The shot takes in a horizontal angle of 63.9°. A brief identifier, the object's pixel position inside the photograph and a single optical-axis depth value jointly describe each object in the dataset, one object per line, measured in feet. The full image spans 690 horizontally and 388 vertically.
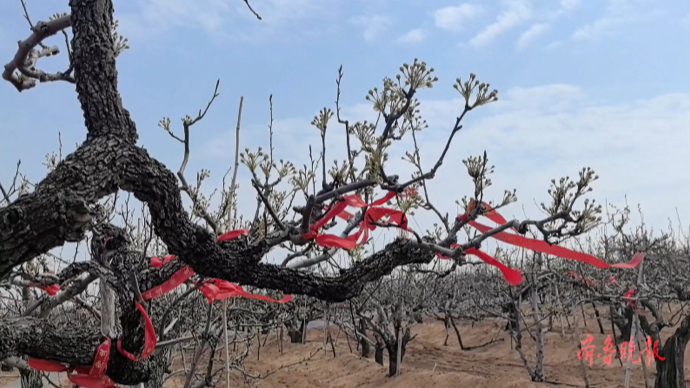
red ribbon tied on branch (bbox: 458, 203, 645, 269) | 7.02
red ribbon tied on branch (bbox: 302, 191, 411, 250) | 6.33
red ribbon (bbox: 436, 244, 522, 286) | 6.76
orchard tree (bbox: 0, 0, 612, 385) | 4.82
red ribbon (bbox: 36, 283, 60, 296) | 9.69
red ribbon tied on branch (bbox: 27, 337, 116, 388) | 8.13
